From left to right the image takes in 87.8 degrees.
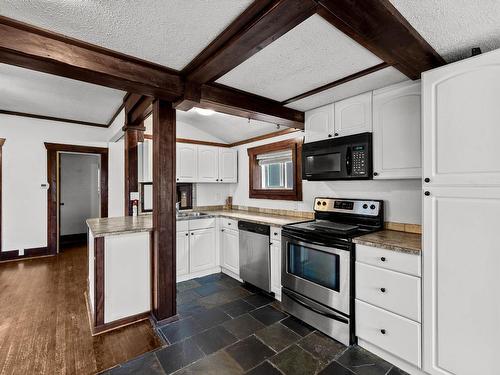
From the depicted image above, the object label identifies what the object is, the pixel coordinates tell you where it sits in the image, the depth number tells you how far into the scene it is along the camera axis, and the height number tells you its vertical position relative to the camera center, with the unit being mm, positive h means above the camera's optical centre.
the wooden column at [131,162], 3412 +328
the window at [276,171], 3469 +235
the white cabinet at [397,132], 2088 +455
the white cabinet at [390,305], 1761 -872
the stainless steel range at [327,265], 2121 -709
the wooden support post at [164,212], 2428 -245
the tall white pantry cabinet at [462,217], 1465 -191
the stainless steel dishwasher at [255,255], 2992 -827
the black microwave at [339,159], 2379 +273
